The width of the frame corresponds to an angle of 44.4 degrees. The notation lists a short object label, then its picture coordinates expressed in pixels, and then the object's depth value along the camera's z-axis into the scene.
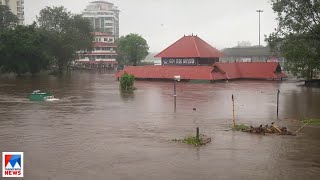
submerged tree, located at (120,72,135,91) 48.97
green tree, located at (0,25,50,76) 71.25
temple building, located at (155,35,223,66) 69.12
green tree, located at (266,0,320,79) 49.95
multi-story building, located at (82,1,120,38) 191.12
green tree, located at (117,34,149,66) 103.12
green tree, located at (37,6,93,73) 83.75
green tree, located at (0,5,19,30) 97.12
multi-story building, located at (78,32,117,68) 119.81
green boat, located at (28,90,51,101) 36.03
